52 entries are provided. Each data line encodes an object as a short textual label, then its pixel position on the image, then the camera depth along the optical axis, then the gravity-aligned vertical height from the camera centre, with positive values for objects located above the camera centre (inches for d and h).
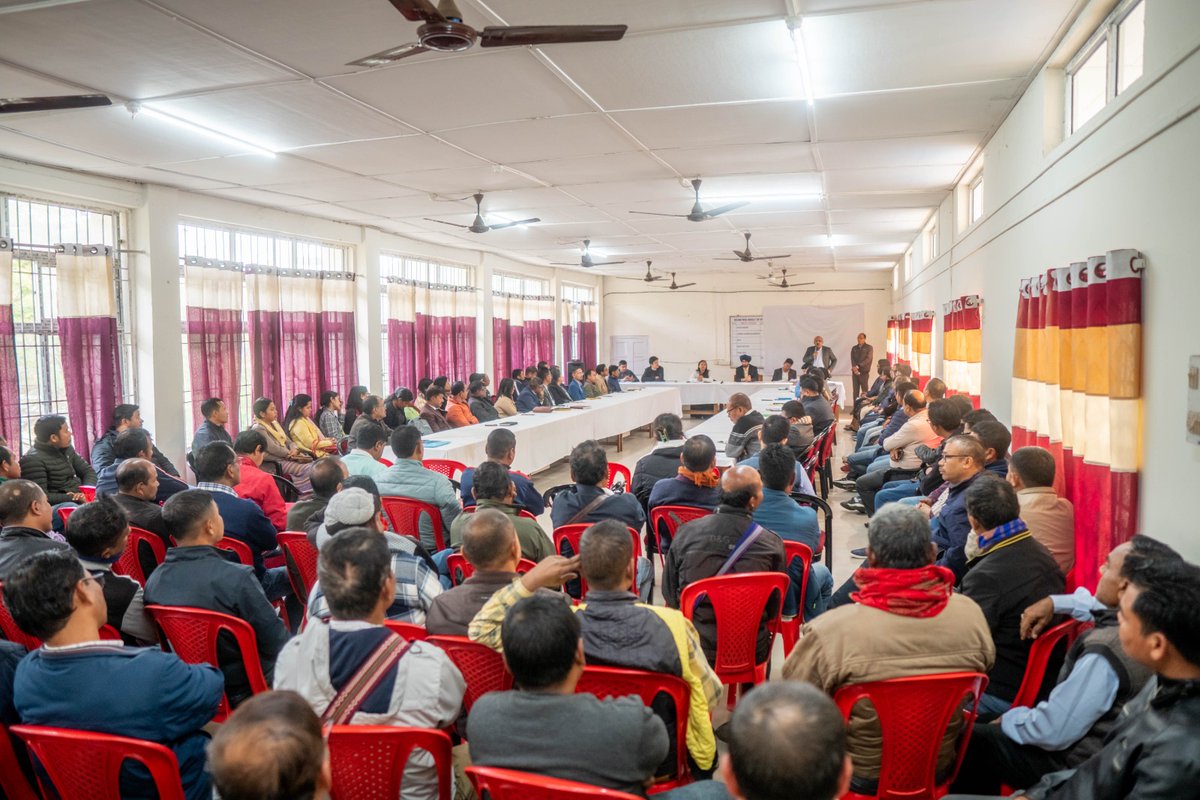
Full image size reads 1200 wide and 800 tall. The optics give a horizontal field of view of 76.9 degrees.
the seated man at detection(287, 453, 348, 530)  139.3 -23.7
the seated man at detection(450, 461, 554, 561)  127.6 -24.3
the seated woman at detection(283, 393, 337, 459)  268.5 -25.8
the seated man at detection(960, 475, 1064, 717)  89.1 -27.7
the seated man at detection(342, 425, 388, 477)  180.7 -23.3
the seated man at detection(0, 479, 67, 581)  105.1 -23.5
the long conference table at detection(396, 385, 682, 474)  256.2 -30.7
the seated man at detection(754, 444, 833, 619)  129.6 -27.8
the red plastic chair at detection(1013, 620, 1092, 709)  84.1 -34.7
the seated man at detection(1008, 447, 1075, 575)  122.0 -25.4
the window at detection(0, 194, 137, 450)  219.8 +19.7
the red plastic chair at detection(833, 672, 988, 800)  72.4 -35.6
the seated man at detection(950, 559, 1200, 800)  52.8 -26.2
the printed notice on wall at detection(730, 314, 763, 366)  677.9 +14.8
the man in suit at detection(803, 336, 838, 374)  559.5 -2.6
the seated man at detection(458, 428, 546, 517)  161.5 -26.4
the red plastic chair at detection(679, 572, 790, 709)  105.3 -36.3
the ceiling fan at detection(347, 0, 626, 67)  97.7 +45.2
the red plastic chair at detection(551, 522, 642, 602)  132.7 -31.9
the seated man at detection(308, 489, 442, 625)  99.9 -27.6
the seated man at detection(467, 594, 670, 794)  59.1 -29.1
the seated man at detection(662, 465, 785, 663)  110.2 -28.6
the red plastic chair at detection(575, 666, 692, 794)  73.4 -32.5
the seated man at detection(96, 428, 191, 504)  171.9 -20.9
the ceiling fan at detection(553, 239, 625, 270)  431.1 +57.9
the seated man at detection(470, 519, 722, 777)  74.9 -27.7
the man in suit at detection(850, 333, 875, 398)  508.4 -6.1
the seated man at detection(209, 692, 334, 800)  45.3 -23.9
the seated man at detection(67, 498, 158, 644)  93.4 -25.2
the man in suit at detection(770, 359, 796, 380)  552.8 -12.6
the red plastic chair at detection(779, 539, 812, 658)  122.6 -36.1
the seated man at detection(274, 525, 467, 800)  67.8 -28.6
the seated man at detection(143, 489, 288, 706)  93.4 -27.8
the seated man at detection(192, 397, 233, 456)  235.3 -18.8
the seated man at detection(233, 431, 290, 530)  155.4 -27.2
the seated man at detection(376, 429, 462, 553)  159.2 -27.0
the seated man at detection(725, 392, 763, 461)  217.6 -22.4
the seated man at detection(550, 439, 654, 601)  139.0 -27.3
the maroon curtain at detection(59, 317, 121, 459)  231.1 -3.0
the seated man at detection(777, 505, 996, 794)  74.8 -29.0
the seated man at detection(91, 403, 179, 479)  211.0 -21.1
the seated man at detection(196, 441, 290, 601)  132.2 -26.9
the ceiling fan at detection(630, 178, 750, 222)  248.1 +47.2
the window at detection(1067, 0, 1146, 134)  119.2 +50.1
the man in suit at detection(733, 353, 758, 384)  606.9 -14.5
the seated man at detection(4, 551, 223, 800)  67.9 -29.0
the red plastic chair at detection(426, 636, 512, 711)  82.6 -33.7
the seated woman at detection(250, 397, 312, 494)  244.8 -30.5
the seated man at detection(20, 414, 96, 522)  188.9 -25.2
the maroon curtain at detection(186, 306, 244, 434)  277.7 +2.0
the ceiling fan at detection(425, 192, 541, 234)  270.7 +47.8
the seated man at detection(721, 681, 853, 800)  44.1 -23.4
